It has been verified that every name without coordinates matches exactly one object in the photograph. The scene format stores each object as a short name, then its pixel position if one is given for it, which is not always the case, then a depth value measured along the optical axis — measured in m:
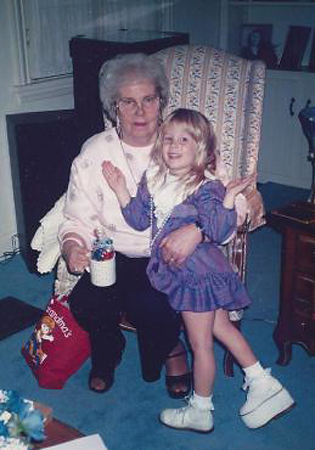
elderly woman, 2.10
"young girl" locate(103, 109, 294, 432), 1.96
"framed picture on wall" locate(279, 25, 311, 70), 4.49
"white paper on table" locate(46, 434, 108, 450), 1.35
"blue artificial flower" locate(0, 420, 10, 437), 1.27
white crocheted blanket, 2.36
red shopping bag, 2.25
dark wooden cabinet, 2.17
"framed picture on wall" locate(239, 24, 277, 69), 4.63
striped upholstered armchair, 2.47
